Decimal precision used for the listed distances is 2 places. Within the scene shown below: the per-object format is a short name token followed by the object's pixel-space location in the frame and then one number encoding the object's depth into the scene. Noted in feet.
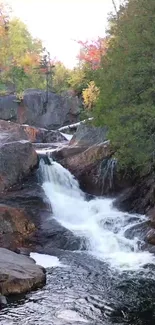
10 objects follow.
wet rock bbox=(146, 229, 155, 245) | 45.01
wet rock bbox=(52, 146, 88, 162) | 67.26
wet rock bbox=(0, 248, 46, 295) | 33.08
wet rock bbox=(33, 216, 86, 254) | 45.42
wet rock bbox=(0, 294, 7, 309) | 30.71
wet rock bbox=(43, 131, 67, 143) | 93.61
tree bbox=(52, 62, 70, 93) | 132.86
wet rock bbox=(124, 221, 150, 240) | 47.15
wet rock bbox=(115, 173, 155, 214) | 54.39
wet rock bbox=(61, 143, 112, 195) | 61.82
